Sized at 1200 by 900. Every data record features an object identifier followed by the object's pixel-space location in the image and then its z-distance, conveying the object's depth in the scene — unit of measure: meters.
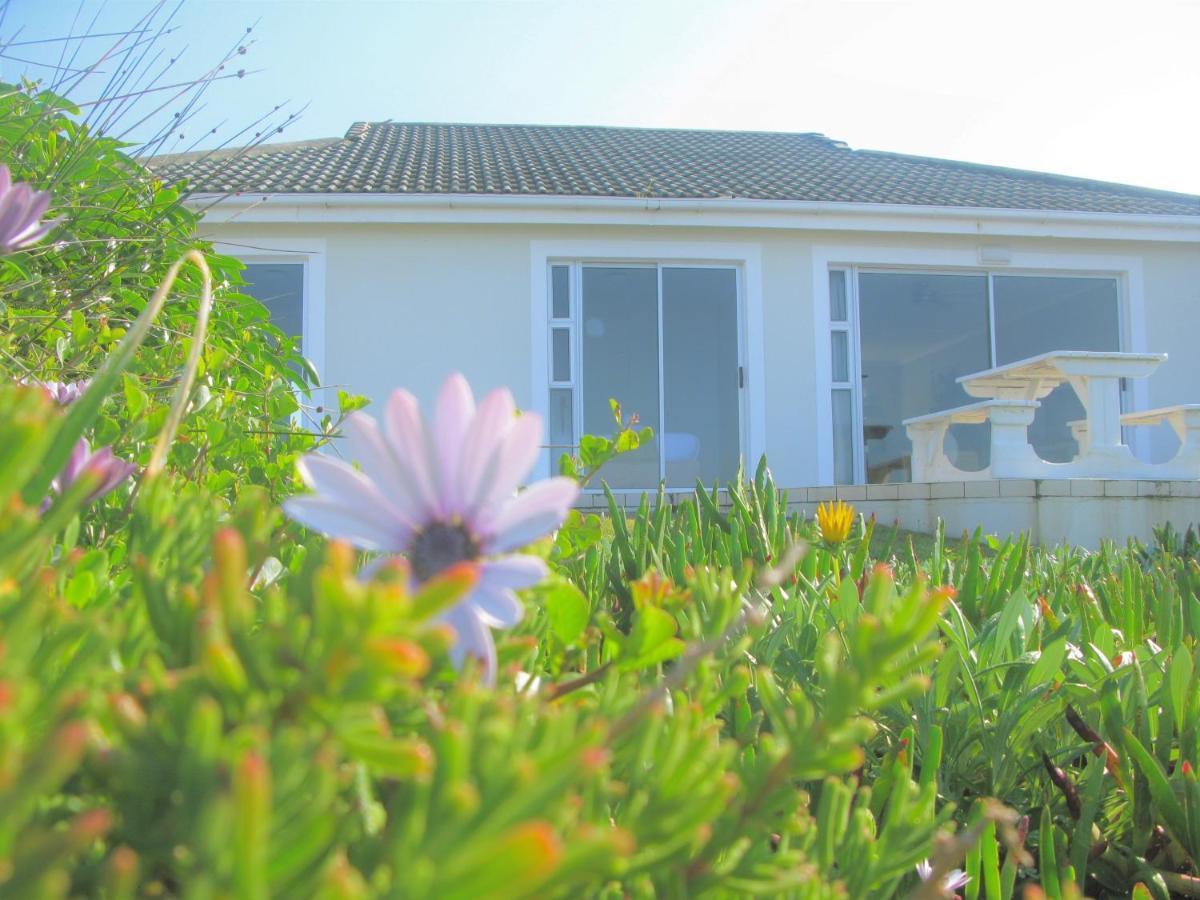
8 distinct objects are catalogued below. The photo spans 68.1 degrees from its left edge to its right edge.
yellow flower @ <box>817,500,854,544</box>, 1.69
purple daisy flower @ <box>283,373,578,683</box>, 0.45
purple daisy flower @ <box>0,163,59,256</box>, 0.80
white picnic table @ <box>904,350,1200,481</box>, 8.21
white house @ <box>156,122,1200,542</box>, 9.69
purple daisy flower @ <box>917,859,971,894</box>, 0.65
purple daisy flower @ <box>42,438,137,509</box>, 0.61
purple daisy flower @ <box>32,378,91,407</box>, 1.01
